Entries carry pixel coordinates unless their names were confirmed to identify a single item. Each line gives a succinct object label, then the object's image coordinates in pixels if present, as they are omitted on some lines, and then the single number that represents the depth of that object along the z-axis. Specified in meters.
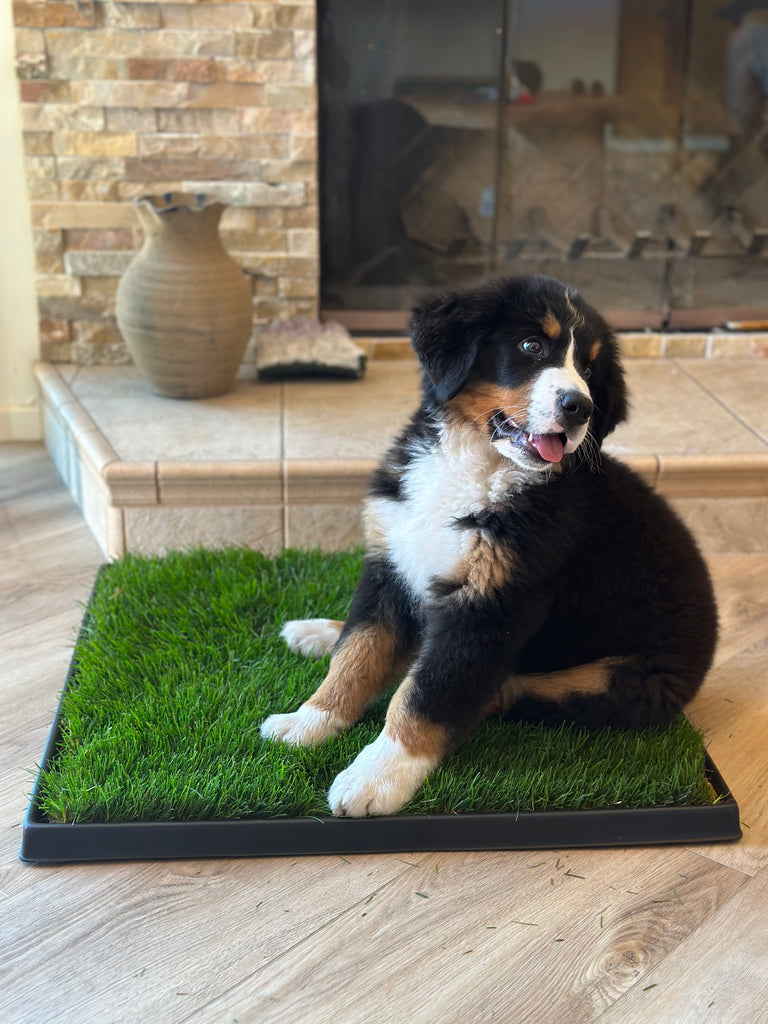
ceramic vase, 3.14
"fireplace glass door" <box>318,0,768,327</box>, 3.60
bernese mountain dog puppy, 1.83
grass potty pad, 1.82
